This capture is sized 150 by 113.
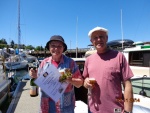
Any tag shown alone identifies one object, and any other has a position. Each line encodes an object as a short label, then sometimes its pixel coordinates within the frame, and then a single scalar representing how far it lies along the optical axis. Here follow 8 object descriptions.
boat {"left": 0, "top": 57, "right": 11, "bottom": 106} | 4.20
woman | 1.43
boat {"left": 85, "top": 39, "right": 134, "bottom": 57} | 8.63
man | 1.24
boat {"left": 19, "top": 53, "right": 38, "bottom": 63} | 24.28
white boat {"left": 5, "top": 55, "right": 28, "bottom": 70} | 16.79
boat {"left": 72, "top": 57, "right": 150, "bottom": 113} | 2.11
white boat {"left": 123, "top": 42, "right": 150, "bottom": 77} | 4.70
